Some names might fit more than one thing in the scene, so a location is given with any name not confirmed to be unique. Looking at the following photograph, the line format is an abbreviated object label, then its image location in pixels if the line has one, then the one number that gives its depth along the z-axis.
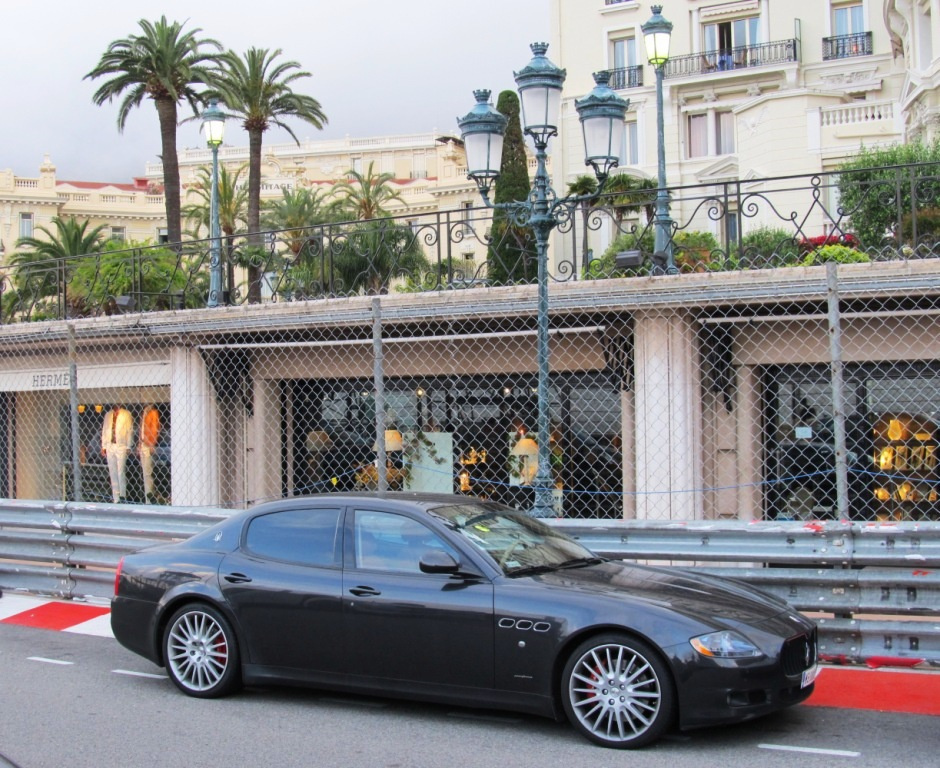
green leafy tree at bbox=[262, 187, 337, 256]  48.91
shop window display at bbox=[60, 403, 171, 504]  13.86
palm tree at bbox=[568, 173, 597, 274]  34.47
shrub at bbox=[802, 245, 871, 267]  10.62
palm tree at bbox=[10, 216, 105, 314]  37.72
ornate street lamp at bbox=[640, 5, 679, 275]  12.70
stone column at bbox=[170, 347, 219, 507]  12.73
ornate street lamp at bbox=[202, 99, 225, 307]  13.59
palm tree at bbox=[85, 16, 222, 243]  30.69
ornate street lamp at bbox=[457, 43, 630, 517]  8.79
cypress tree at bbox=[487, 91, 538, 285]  34.00
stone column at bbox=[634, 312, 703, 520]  10.18
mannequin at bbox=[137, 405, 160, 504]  13.78
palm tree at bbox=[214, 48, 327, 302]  34.47
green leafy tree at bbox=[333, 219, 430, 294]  11.67
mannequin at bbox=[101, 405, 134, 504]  14.34
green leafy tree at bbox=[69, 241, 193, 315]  15.18
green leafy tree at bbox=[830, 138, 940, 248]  9.25
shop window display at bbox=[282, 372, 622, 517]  11.69
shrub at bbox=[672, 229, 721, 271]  11.72
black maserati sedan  5.68
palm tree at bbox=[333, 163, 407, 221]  52.44
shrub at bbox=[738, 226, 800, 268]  10.45
